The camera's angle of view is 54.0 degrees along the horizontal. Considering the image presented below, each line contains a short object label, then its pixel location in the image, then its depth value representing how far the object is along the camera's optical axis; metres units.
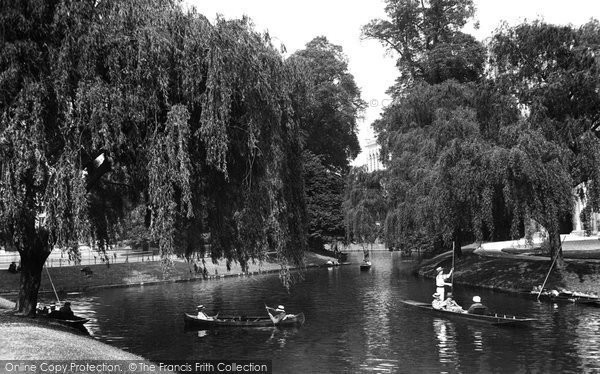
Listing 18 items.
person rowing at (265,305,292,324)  22.80
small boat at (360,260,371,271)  52.91
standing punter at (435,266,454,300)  27.20
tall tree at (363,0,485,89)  48.78
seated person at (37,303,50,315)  22.26
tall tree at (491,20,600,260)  29.06
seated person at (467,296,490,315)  22.76
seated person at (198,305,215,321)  22.34
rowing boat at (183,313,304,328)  22.34
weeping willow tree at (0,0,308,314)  14.78
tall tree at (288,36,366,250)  63.31
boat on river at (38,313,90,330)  20.99
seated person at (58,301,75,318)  22.02
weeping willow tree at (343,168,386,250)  51.44
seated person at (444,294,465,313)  23.97
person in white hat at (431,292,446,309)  25.10
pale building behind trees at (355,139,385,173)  127.49
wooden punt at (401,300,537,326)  21.19
